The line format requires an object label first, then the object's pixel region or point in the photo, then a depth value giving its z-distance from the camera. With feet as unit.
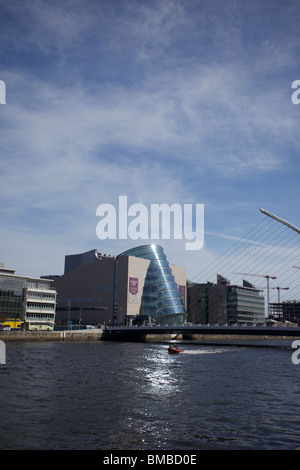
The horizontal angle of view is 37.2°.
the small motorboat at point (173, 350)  241.35
